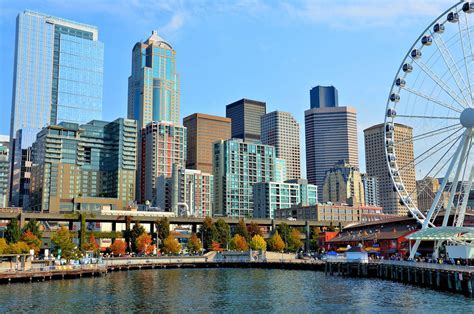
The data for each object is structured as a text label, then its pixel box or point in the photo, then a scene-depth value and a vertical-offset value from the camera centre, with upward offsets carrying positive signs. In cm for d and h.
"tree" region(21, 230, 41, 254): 14492 +102
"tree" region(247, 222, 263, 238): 18812 +399
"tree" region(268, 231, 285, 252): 17500 -65
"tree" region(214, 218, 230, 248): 17450 +318
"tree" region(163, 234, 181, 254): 16475 -93
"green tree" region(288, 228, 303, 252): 18238 -40
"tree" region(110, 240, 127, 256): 16275 -135
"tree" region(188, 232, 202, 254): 17025 -72
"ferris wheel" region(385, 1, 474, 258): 8288 +1581
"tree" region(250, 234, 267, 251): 16995 -30
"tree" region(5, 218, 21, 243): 14688 +311
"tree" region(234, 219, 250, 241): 18115 +391
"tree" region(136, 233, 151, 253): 16388 +2
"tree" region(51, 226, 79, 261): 12238 -61
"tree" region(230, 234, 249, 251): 17138 -53
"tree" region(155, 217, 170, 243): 17110 +417
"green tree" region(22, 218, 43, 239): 15362 +431
